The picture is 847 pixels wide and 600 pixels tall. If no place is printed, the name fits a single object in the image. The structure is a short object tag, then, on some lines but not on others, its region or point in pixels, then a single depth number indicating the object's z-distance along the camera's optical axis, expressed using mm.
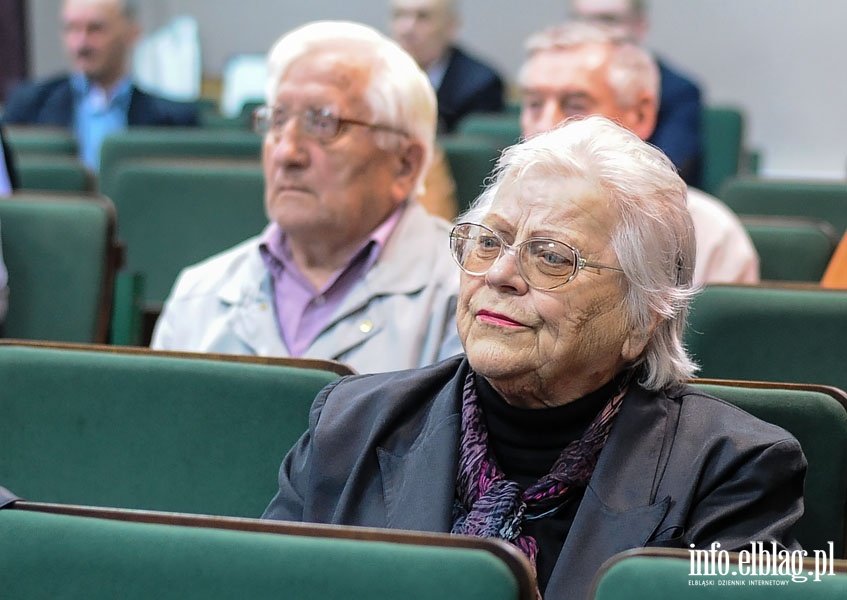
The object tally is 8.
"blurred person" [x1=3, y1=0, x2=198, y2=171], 8880
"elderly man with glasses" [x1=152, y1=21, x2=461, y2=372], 4198
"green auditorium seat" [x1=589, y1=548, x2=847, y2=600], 1818
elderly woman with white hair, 2743
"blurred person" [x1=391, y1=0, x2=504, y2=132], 10187
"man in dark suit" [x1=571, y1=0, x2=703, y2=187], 8383
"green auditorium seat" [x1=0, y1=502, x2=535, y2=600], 1852
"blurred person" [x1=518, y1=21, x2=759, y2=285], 5829
